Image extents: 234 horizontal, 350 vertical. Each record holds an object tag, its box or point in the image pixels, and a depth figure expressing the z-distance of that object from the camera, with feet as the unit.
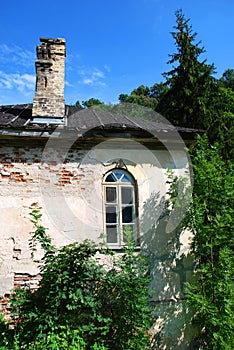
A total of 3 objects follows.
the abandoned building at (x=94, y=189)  18.76
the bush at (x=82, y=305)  14.93
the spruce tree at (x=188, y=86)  40.68
